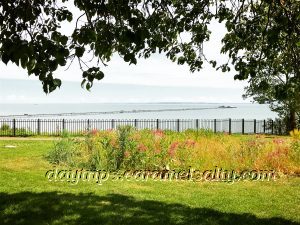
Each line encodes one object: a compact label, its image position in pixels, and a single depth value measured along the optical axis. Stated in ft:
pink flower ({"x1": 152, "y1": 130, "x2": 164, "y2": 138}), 46.94
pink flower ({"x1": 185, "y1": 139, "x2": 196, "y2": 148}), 43.88
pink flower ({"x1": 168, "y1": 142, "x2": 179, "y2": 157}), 40.96
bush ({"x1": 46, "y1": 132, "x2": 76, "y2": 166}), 42.42
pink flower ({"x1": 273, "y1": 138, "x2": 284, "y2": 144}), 46.19
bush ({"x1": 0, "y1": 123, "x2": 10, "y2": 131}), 95.00
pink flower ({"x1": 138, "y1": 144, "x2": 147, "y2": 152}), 41.39
